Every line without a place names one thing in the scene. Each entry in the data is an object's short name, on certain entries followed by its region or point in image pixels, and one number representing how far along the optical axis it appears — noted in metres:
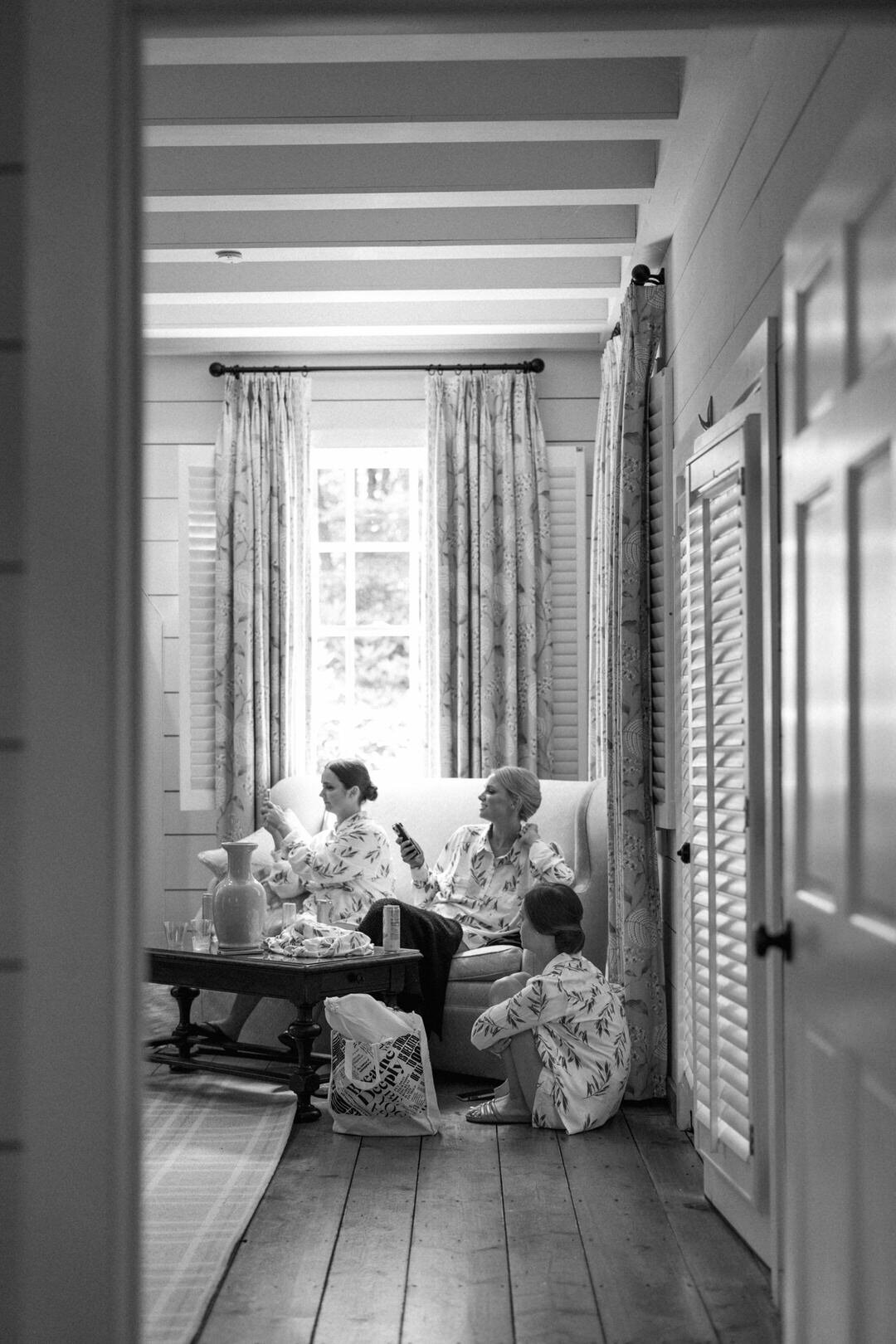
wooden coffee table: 4.61
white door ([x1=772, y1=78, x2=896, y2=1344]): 1.68
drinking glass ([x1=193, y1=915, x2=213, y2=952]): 5.03
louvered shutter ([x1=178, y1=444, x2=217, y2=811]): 6.61
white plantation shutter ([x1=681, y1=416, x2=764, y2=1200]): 3.11
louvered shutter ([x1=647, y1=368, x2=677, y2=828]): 4.54
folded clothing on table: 4.76
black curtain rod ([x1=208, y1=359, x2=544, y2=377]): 6.65
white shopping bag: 4.38
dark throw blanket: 5.12
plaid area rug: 3.03
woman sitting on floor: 4.40
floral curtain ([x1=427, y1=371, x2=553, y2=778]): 6.48
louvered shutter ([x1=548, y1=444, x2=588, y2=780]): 6.58
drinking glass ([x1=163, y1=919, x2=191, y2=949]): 5.09
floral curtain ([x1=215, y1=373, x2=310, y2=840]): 6.52
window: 6.84
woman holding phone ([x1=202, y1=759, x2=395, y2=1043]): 5.57
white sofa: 5.14
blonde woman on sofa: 5.16
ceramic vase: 4.95
